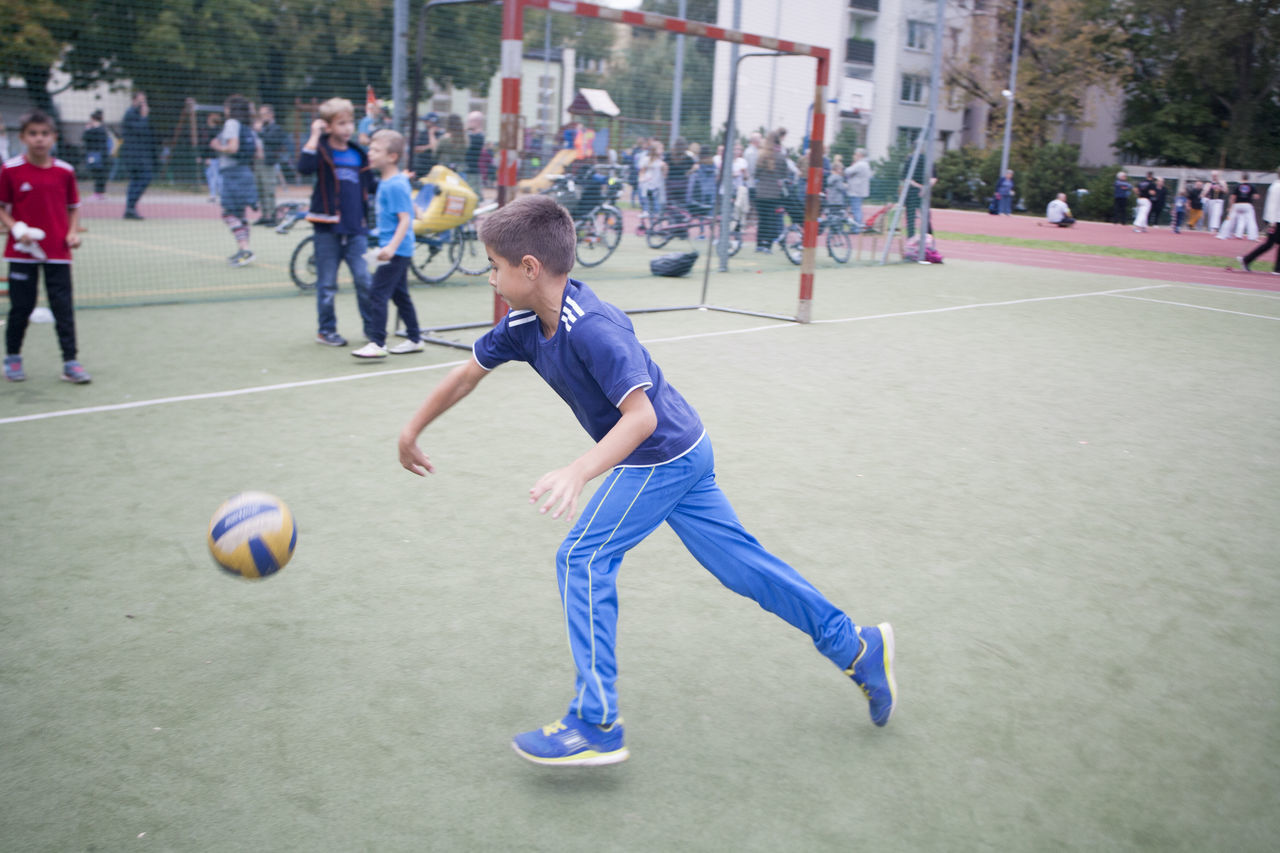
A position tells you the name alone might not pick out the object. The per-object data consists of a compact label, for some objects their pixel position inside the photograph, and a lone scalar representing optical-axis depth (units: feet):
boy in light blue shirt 25.66
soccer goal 34.83
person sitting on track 111.65
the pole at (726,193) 43.05
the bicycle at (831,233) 56.75
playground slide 43.75
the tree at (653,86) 53.42
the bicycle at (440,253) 39.17
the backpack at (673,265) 47.57
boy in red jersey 21.65
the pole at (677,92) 55.36
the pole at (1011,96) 136.15
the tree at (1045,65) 153.58
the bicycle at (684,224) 54.80
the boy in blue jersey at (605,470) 8.66
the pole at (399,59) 38.34
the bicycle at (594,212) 46.21
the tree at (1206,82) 141.59
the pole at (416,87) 31.13
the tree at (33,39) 45.14
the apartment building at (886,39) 167.43
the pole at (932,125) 54.60
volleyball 11.20
